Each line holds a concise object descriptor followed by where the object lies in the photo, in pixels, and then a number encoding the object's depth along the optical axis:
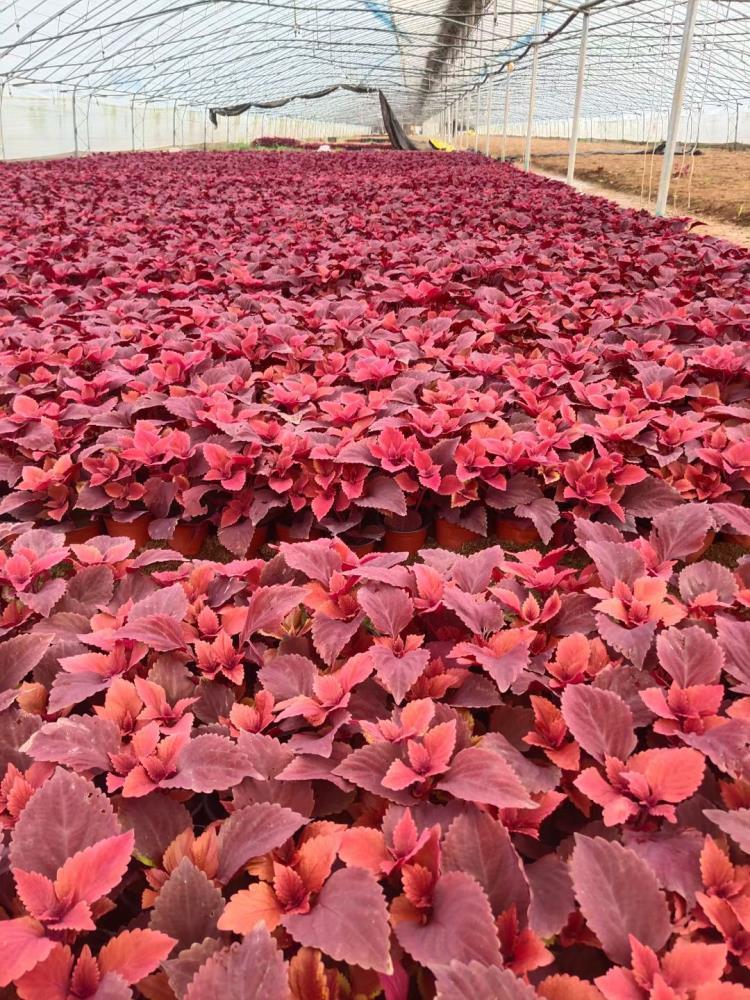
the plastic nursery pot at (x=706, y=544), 2.43
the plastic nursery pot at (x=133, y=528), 2.69
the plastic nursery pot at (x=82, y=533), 2.68
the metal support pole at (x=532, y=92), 15.28
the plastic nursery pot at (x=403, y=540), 2.67
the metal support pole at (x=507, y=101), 19.53
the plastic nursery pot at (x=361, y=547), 2.61
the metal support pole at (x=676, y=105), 7.96
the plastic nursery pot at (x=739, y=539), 2.55
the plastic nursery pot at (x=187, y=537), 2.70
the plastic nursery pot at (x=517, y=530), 2.64
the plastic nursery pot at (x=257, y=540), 2.70
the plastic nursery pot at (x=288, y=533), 2.60
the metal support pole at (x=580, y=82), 12.18
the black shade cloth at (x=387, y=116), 32.28
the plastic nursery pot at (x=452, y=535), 2.69
